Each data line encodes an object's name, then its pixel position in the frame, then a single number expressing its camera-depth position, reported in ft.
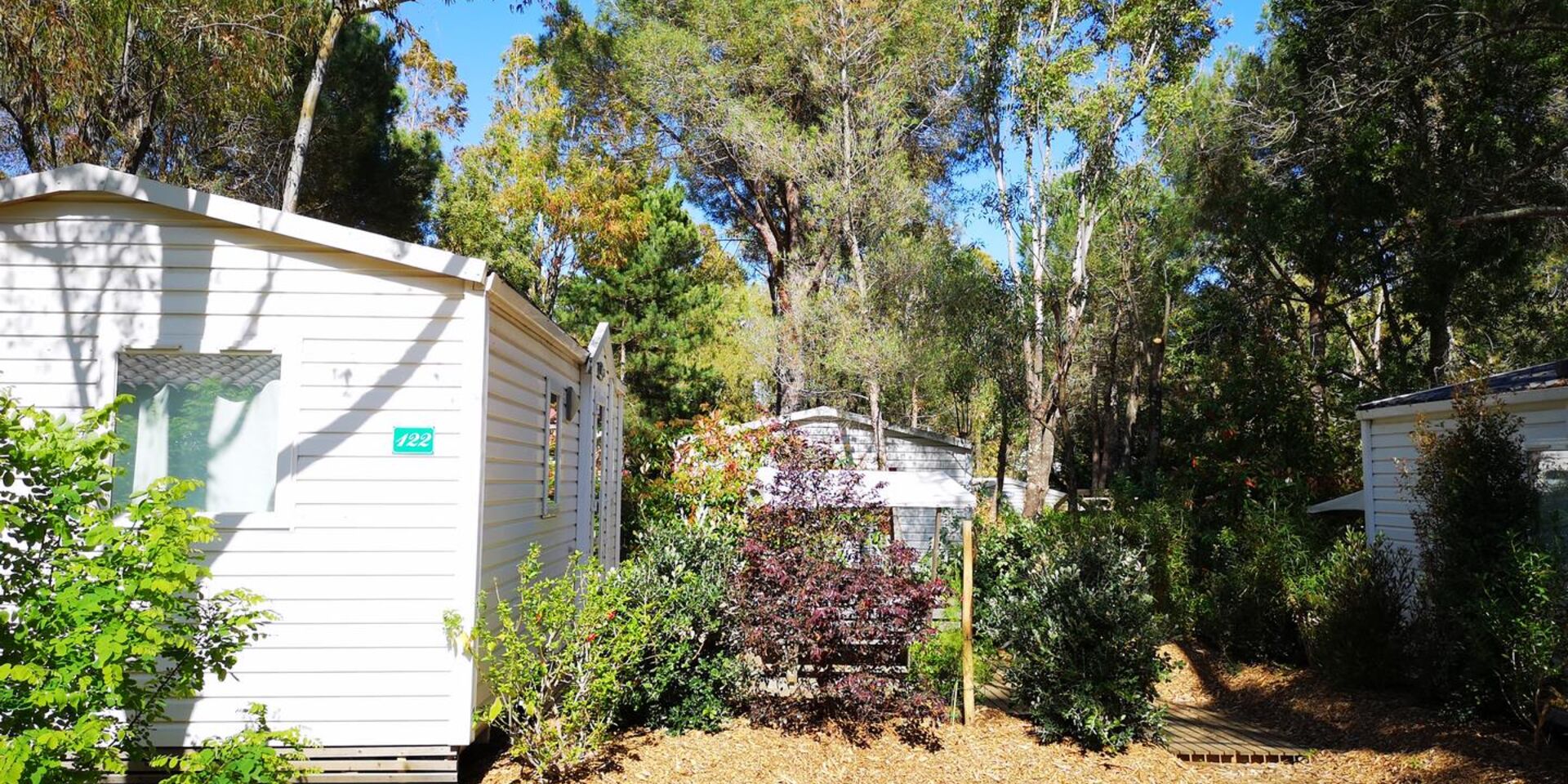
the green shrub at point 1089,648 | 21.56
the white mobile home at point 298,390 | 17.65
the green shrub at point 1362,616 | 28.48
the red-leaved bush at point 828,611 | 21.20
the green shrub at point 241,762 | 14.11
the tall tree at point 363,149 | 55.77
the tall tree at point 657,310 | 69.51
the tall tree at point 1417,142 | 36.24
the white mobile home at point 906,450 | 54.85
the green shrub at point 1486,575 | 21.36
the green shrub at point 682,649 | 21.15
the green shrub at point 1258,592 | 34.06
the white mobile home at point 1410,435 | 24.45
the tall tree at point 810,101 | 61.93
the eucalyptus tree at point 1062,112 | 51.96
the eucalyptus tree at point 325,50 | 34.45
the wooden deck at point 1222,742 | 22.17
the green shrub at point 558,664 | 18.17
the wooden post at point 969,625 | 22.93
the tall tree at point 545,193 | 69.82
